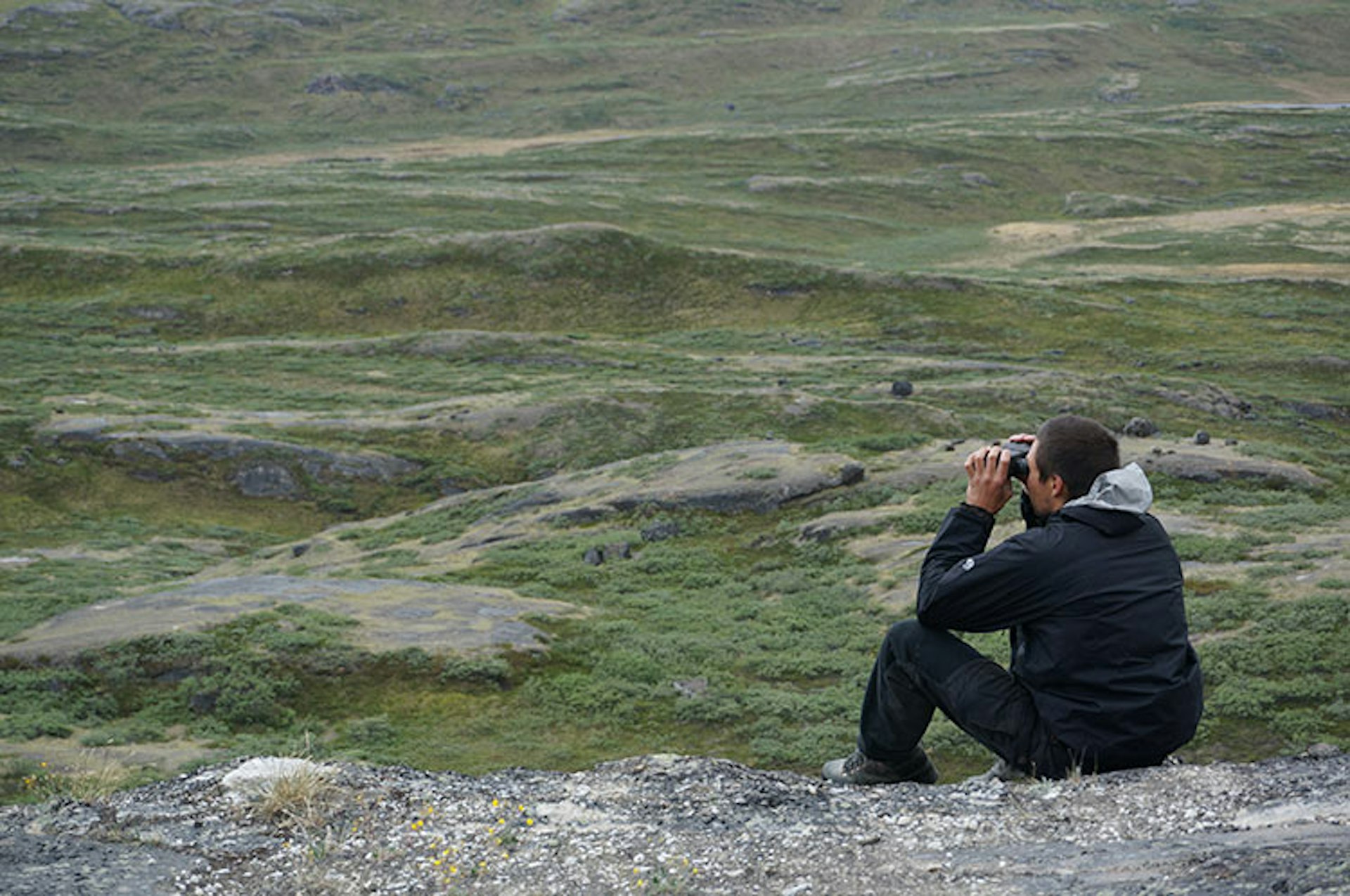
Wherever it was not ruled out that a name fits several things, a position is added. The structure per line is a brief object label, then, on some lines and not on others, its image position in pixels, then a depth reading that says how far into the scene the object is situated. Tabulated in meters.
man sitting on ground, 8.99
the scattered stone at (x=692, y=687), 20.00
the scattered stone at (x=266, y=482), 43.22
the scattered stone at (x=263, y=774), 10.12
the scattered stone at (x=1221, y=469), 31.03
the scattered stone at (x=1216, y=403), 51.03
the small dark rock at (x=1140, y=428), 35.94
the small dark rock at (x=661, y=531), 30.25
